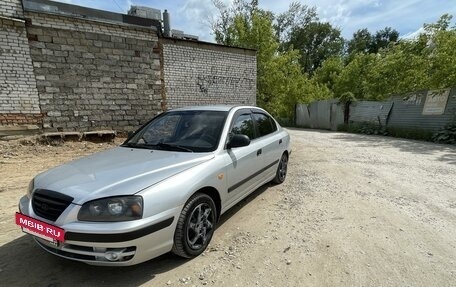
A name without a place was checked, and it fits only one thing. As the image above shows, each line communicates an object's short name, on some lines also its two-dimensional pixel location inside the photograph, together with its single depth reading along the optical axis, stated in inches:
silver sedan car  91.6
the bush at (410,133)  458.0
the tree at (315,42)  1718.8
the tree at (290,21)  1572.3
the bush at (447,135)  414.9
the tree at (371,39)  1804.9
